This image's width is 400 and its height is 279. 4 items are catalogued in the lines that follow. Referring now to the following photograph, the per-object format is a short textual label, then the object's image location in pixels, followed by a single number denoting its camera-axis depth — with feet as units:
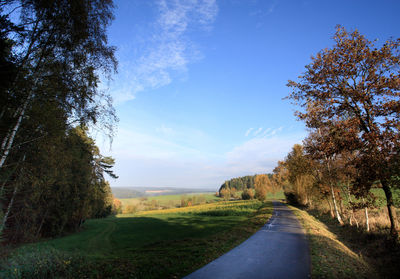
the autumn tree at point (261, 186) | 220.43
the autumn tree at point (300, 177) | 74.79
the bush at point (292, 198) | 145.32
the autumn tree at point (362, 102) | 23.25
